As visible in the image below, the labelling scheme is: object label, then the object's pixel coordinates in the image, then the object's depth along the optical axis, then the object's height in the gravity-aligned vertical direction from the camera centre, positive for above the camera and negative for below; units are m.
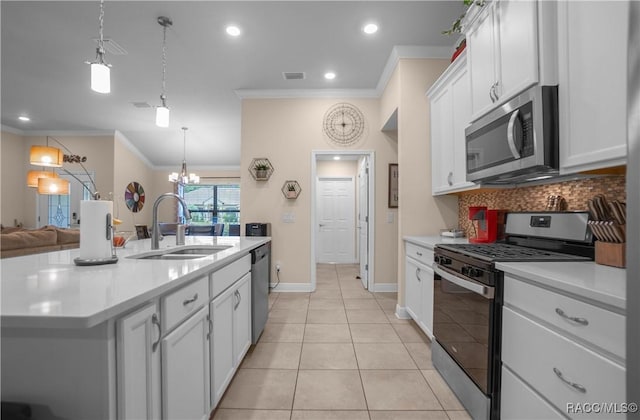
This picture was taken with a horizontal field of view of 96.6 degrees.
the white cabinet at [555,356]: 0.89 -0.53
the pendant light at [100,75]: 1.82 +0.88
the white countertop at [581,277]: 0.87 -0.25
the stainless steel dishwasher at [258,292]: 2.28 -0.68
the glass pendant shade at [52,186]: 4.39 +0.41
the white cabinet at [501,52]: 1.51 +0.97
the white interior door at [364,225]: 4.30 -0.22
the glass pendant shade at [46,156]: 3.79 +0.75
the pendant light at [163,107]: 2.50 +0.92
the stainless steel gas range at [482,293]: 1.40 -0.46
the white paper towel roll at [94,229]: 1.21 -0.08
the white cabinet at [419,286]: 2.33 -0.68
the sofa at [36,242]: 2.98 -0.34
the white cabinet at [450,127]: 2.36 +0.77
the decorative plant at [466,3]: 1.92 +1.44
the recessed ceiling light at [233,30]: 2.80 +1.80
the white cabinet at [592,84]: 1.12 +0.55
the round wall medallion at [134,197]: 7.30 +0.40
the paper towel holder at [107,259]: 1.21 -0.21
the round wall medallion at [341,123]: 4.14 +1.28
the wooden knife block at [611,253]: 1.19 -0.19
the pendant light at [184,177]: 6.49 +0.84
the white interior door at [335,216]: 6.59 -0.11
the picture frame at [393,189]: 4.07 +0.32
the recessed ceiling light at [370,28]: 2.75 +1.80
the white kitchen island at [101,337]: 0.73 -0.36
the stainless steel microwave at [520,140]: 1.44 +0.41
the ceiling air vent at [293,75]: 3.67 +1.78
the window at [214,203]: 9.17 +0.27
